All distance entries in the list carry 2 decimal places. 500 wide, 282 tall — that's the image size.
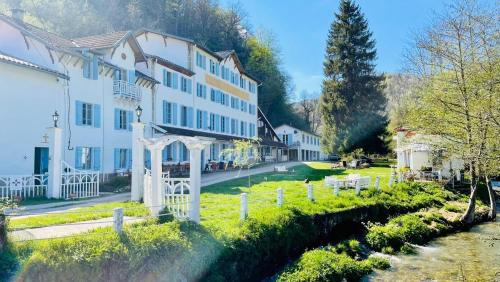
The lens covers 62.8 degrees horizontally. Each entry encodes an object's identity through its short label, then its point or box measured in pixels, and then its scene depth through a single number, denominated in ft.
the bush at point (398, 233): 50.39
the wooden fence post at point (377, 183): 70.99
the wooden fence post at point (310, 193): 53.50
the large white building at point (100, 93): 60.95
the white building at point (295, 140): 204.50
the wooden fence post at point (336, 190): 60.25
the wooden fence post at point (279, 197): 45.88
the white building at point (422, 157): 66.85
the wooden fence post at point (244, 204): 38.19
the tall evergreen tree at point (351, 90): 143.13
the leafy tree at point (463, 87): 36.99
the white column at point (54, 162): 54.80
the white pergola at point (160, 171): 34.91
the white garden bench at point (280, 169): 108.64
